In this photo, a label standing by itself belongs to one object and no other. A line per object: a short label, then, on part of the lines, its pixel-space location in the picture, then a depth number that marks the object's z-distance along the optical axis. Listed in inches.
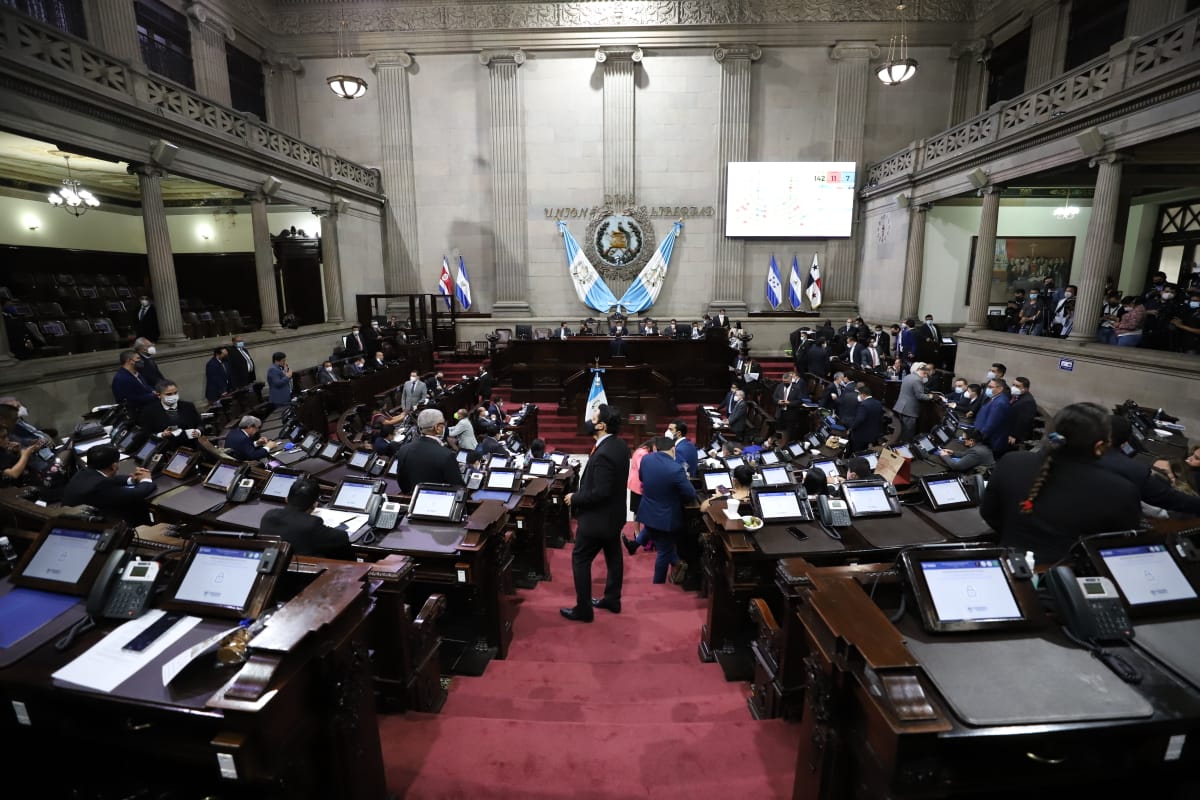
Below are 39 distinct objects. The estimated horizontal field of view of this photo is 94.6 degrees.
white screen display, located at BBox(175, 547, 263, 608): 91.0
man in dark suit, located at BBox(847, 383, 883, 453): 316.8
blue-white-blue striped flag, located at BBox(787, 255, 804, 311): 658.2
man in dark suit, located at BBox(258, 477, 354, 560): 123.6
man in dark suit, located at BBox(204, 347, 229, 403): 372.5
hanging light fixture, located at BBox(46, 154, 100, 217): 409.1
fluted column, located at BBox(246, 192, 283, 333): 485.4
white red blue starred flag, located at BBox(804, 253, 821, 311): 655.1
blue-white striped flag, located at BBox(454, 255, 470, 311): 669.3
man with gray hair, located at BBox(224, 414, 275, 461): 252.8
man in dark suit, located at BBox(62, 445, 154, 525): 151.8
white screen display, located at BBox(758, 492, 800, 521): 156.5
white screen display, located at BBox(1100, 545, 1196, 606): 88.1
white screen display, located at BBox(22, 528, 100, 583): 100.0
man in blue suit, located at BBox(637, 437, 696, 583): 190.9
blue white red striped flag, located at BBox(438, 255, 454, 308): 654.5
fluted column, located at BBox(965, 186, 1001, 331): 441.4
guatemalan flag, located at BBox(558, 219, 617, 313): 674.2
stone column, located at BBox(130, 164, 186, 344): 372.5
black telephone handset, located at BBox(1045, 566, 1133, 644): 81.5
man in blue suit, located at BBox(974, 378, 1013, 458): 289.0
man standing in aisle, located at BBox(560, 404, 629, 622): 171.2
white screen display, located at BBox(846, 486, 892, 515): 159.3
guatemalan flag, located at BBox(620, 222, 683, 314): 671.1
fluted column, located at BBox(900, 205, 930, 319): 546.6
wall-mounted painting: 594.2
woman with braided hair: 96.6
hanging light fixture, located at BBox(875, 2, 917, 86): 458.3
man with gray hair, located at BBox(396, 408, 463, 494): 182.2
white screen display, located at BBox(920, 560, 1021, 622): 85.4
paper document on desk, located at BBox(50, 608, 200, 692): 78.2
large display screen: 644.1
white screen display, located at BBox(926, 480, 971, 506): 165.9
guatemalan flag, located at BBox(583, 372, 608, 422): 385.4
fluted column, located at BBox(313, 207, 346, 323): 584.7
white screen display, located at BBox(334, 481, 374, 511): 161.0
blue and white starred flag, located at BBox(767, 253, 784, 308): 663.8
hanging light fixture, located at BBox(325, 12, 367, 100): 478.9
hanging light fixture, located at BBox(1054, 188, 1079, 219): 522.0
